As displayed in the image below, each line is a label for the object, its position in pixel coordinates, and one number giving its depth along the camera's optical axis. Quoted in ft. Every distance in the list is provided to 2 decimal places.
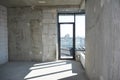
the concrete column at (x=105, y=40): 4.24
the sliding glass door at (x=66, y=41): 18.14
